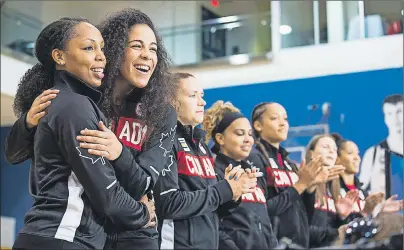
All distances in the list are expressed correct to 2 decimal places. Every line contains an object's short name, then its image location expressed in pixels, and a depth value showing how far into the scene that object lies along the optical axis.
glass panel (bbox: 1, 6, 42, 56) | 6.30
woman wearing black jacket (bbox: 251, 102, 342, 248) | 3.04
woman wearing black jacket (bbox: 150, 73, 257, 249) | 2.34
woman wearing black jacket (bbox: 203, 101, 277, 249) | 2.84
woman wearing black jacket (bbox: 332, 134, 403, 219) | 3.32
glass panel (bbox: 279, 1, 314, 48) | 5.72
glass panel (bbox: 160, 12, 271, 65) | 6.93
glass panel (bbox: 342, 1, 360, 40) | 5.30
